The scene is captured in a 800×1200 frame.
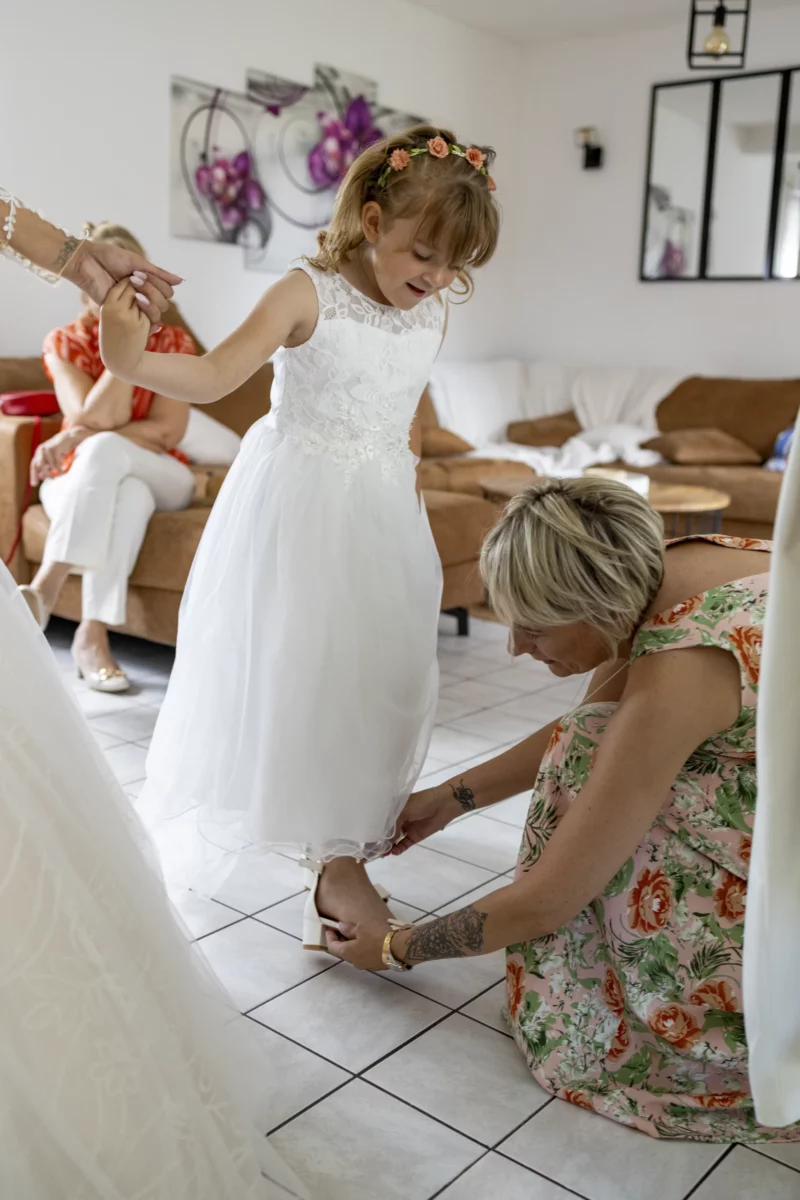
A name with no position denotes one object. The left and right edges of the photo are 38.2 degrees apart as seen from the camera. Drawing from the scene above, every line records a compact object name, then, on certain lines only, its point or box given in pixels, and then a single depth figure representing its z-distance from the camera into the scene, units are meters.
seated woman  3.23
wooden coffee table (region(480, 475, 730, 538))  4.13
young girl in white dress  1.83
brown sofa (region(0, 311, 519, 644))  3.27
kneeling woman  1.38
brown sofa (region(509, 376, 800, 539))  5.07
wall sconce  6.25
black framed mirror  5.70
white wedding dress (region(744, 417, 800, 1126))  0.93
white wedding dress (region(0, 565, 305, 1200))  1.02
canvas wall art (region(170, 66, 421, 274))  4.74
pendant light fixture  4.12
